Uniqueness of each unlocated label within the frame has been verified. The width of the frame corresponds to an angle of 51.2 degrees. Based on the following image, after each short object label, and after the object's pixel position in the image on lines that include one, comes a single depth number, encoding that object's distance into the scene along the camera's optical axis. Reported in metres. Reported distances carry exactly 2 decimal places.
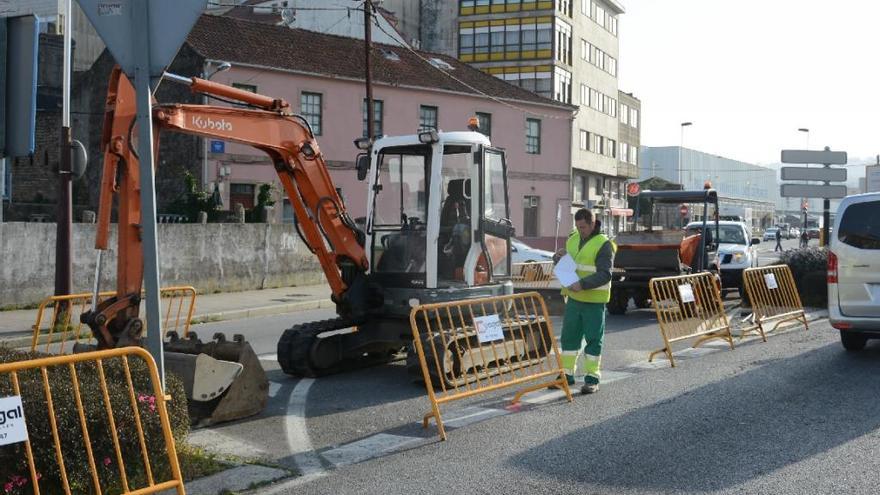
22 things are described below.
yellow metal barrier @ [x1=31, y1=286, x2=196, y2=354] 9.32
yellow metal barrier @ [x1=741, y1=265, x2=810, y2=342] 13.85
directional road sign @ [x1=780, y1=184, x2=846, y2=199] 24.00
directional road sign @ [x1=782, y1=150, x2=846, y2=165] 23.88
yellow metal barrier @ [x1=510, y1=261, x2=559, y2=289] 20.30
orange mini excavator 9.92
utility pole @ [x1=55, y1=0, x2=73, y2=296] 15.18
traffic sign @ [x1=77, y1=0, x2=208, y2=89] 5.30
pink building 33.66
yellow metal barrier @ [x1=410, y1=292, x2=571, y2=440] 8.51
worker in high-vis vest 9.16
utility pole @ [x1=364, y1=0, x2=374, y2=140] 25.12
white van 11.16
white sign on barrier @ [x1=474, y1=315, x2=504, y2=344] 8.45
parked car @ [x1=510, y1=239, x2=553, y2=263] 27.79
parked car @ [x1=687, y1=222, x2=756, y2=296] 20.05
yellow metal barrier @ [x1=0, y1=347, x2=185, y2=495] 4.65
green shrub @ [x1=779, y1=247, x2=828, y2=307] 18.48
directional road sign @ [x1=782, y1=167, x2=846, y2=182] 24.12
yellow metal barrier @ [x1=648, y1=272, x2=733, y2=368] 11.98
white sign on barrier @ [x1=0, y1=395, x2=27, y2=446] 4.25
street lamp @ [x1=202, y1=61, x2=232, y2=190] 31.44
